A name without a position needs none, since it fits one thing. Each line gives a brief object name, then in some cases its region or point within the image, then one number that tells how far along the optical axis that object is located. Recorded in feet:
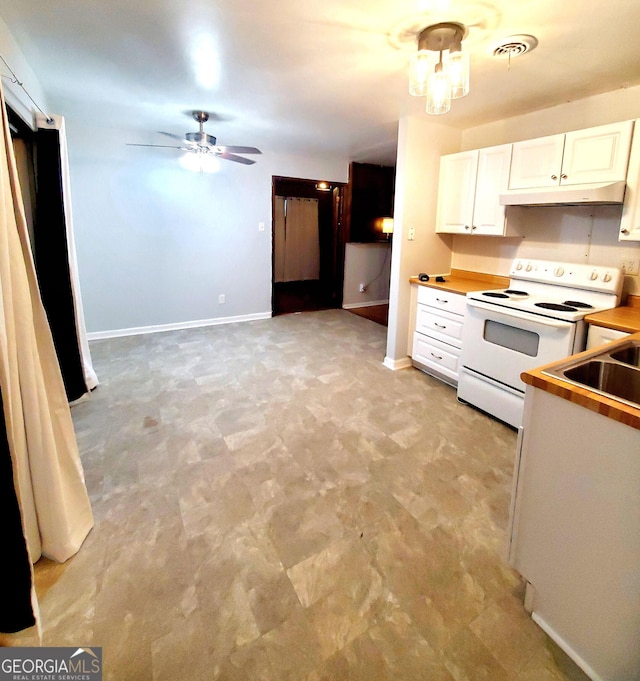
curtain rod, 6.59
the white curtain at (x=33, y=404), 4.17
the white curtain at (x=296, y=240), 23.86
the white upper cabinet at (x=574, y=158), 7.33
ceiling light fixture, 5.92
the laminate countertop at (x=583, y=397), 3.27
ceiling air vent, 6.31
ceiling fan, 11.14
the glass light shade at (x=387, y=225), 19.72
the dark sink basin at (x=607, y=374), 4.46
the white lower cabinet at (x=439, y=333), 10.25
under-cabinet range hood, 7.34
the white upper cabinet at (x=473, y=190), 9.70
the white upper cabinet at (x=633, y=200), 7.14
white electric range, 7.57
